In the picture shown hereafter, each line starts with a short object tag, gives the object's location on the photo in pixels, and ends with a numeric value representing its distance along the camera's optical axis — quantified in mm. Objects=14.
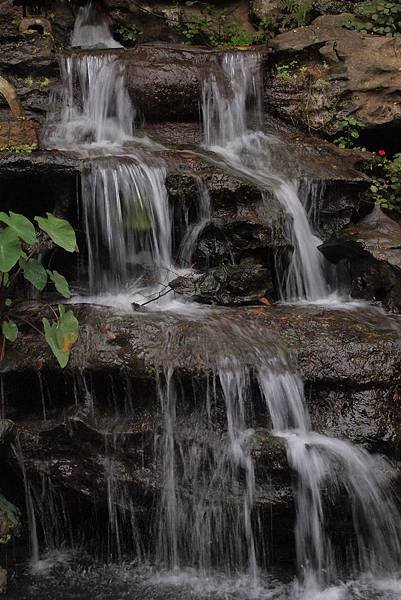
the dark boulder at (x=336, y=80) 7910
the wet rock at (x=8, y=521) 4027
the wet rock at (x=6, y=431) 4293
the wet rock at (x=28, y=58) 7781
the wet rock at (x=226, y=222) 6238
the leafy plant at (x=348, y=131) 7828
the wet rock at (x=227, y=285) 5777
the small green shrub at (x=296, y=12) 9750
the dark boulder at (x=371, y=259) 5895
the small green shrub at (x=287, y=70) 8316
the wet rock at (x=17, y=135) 6305
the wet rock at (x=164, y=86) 7824
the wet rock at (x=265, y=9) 10117
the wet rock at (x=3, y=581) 3912
